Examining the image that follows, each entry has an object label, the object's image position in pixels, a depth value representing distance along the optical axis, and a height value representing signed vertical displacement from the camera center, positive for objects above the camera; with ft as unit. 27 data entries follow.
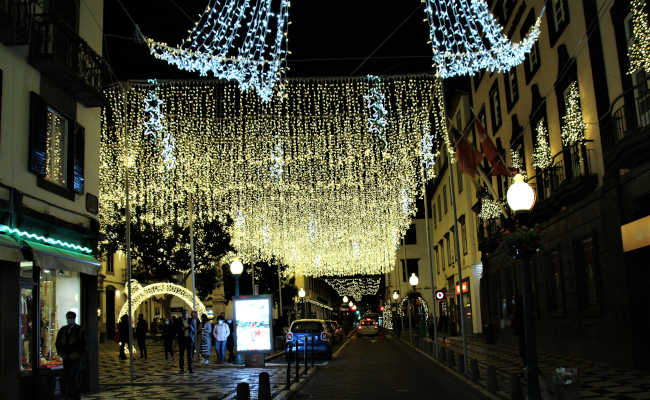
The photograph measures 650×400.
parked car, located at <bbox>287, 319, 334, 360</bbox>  85.97 -4.41
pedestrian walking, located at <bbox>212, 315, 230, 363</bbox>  80.59 -3.71
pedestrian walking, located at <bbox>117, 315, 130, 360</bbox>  91.90 -3.38
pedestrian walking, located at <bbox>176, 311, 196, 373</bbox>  69.36 -3.33
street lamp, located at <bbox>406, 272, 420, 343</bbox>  128.48 +2.76
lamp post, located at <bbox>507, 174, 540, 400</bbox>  33.42 +0.26
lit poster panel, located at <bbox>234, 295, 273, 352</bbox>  72.84 -2.24
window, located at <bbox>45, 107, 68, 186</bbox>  47.70 +12.44
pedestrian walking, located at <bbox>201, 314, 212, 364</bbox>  87.51 -4.58
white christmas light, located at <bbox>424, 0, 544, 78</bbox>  40.46 +17.91
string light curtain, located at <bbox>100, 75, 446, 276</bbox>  72.23 +19.84
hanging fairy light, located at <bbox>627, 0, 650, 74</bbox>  45.98 +17.68
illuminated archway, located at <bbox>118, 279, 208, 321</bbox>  92.11 +2.26
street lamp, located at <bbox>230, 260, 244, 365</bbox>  80.50 +4.37
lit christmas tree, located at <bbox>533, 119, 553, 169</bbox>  74.79 +16.20
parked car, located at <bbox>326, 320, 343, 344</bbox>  149.26 -8.60
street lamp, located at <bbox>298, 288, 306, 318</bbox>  211.00 -0.74
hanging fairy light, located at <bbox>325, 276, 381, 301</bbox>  330.75 +7.29
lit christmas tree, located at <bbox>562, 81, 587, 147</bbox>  64.28 +16.73
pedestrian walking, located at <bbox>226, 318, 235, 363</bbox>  87.30 -5.67
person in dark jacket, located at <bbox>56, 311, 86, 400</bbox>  39.37 -2.35
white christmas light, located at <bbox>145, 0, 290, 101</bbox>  42.75 +16.94
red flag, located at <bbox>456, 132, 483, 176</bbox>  56.65 +11.86
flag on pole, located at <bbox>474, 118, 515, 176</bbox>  53.35 +11.65
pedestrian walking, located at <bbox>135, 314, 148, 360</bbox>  95.61 -3.67
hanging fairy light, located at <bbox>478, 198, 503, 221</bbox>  97.76 +12.44
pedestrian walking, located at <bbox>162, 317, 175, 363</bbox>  88.95 -3.70
